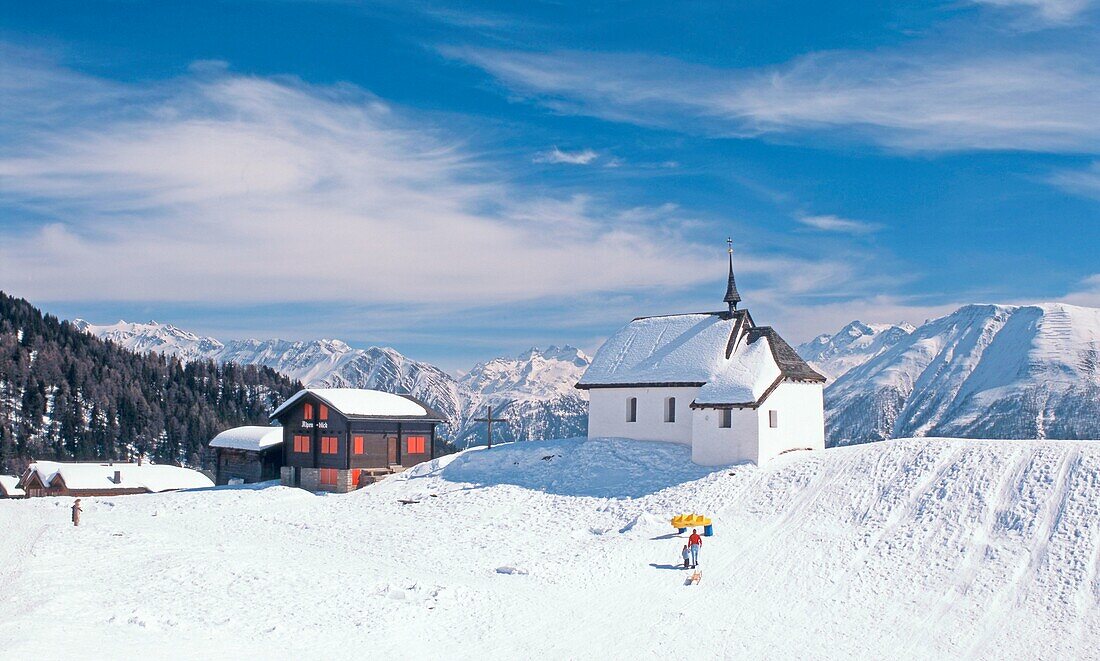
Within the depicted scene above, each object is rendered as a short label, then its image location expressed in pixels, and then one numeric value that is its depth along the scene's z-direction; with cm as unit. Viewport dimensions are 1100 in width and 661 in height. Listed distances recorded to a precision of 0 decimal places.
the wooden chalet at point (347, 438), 5812
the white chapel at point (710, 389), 4719
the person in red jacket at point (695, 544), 3417
